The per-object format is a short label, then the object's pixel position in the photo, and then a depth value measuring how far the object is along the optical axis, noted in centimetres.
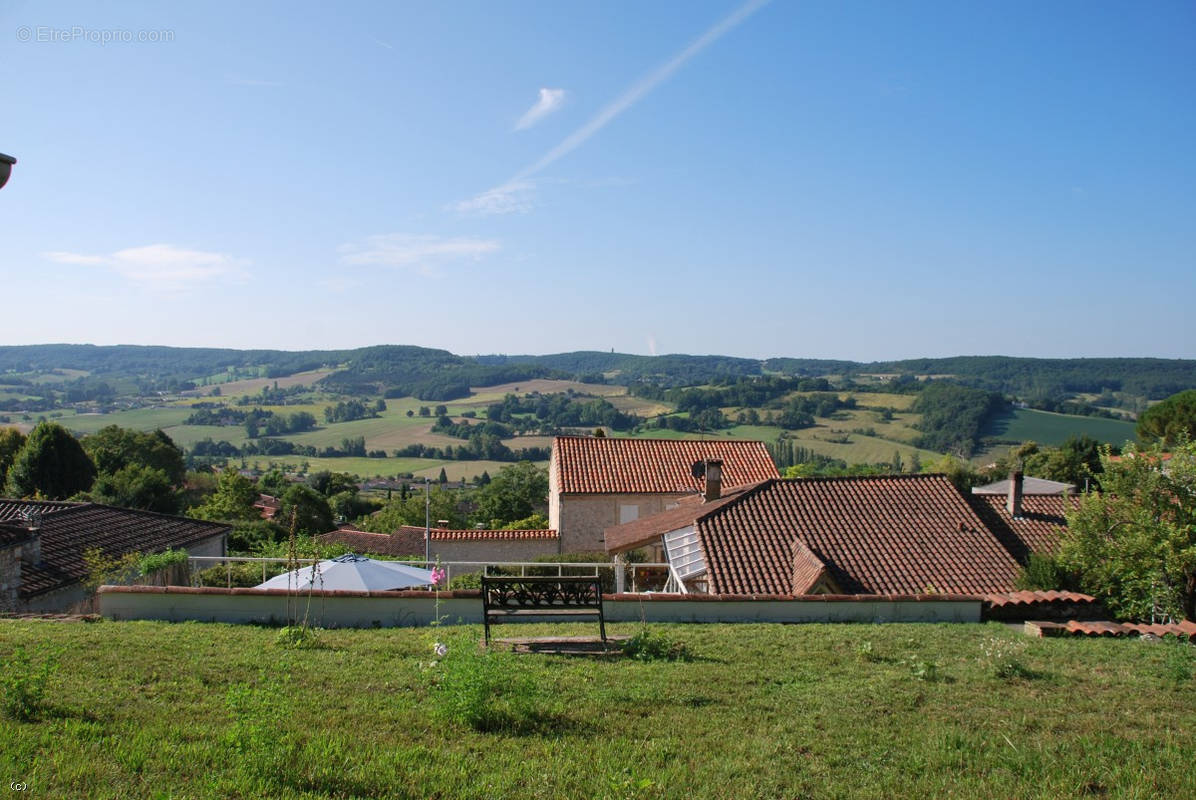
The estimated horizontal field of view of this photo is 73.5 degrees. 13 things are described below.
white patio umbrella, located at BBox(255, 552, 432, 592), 1273
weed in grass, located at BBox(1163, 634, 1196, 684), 803
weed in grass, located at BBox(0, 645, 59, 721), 587
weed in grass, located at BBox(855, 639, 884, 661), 891
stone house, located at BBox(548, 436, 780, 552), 3011
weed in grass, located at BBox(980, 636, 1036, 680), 816
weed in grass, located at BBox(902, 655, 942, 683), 805
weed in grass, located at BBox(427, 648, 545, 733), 628
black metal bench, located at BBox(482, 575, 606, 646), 920
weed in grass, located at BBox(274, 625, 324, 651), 893
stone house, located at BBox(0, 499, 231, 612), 1547
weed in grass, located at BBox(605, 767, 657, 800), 489
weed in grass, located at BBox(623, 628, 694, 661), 883
